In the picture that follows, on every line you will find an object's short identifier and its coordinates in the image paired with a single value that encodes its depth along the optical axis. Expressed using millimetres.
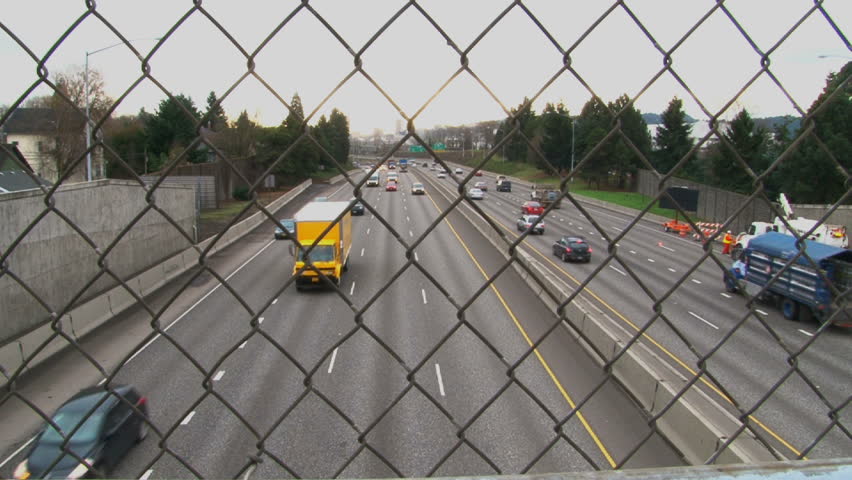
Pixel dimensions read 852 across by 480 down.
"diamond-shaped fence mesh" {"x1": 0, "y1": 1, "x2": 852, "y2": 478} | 1665
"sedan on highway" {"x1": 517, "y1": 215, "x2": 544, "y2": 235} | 26095
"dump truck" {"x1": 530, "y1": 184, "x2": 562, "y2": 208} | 32672
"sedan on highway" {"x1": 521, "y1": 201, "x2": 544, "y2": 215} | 30272
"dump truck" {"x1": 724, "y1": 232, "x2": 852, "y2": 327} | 12804
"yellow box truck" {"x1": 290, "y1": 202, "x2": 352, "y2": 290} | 13250
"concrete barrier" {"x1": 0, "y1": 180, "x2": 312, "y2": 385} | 9469
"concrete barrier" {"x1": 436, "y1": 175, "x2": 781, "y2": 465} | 7047
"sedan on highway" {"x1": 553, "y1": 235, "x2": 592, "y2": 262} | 22812
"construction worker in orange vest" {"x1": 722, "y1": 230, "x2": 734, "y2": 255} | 21797
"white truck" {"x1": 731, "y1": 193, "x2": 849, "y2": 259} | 19562
